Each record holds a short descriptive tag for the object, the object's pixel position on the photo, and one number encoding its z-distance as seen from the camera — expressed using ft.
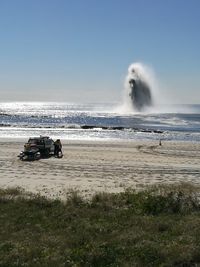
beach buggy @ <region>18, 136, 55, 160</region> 111.34
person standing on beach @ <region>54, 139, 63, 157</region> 120.37
